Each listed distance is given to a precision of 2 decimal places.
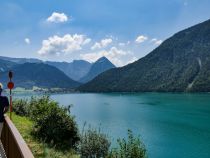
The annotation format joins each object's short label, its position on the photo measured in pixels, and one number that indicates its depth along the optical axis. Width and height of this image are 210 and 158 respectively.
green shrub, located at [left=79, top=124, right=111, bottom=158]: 13.44
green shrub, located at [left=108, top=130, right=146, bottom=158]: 11.54
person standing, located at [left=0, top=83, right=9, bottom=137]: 6.07
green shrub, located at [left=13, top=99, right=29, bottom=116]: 20.28
